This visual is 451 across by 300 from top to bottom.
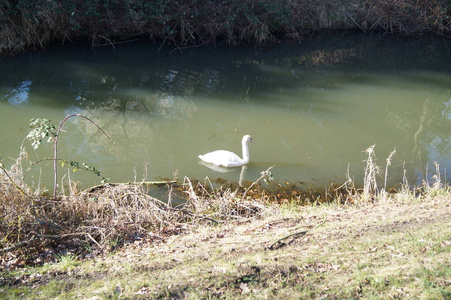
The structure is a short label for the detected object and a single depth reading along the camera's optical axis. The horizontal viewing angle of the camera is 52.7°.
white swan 7.63
